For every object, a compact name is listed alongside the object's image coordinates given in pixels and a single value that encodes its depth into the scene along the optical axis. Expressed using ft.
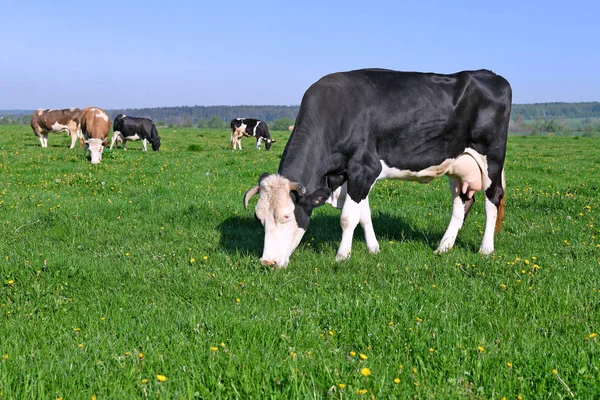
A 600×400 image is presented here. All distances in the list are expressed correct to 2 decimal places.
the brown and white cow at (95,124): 82.99
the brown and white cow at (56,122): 102.89
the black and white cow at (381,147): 22.72
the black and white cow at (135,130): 102.47
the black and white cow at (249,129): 113.50
